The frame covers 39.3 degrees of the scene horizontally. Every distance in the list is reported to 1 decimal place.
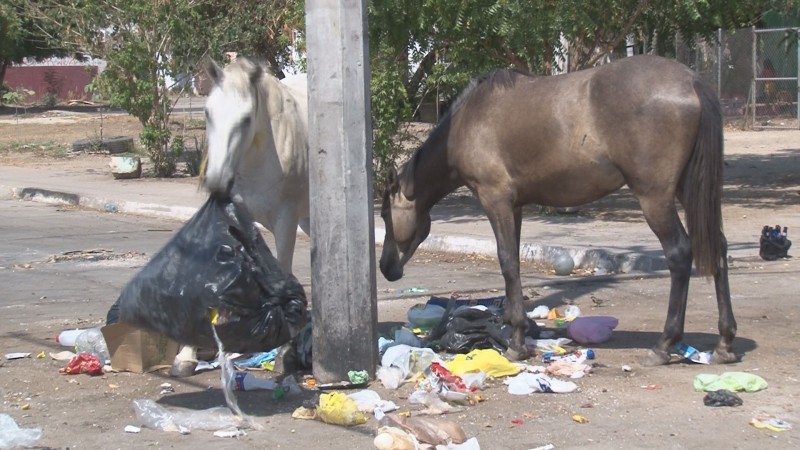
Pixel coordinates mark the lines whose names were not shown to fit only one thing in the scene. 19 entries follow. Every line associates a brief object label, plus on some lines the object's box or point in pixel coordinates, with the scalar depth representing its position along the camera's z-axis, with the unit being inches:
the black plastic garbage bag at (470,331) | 286.5
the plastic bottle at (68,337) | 308.3
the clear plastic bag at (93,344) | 288.4
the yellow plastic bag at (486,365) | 263.6
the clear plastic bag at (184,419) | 231.0
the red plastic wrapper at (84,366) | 276.8
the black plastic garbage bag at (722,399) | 235.3
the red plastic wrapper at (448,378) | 251.9
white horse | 258.2
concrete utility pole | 253.0
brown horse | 260.5
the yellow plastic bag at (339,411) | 229.1
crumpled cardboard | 272.7
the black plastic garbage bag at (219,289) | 232.2
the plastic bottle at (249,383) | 259.6
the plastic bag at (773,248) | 412.2
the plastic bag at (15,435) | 217.3
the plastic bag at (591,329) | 295.3
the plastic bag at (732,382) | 245.4
